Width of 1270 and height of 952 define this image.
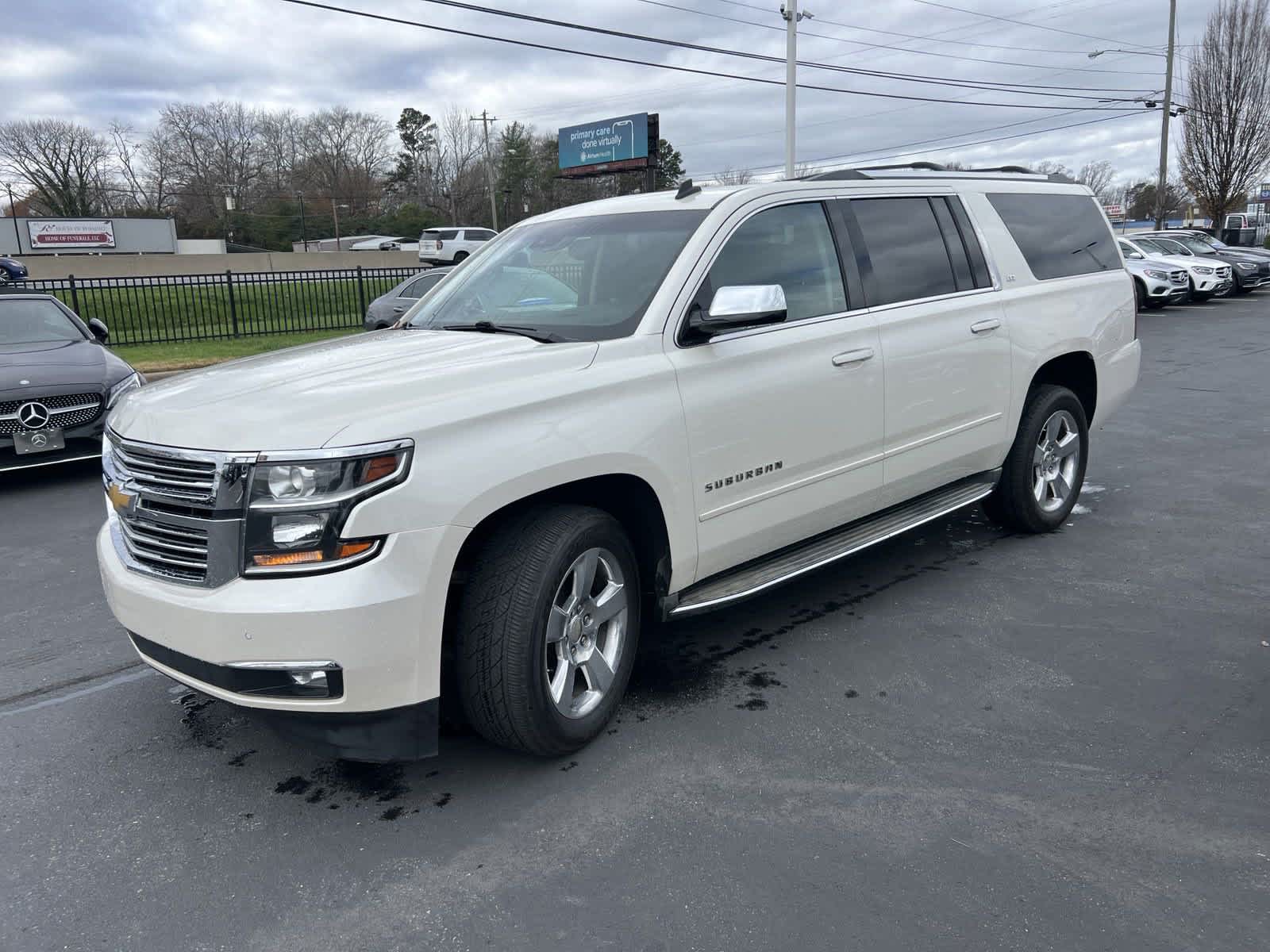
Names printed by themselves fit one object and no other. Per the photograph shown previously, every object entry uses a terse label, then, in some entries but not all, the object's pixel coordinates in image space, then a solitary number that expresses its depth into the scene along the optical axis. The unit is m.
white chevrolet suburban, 2.78
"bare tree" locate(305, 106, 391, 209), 91.81
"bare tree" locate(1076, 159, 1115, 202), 93.84
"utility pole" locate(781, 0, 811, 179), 24.88
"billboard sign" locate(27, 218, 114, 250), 46.66
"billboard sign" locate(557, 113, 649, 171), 40.31
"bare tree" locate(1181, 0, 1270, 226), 36.56
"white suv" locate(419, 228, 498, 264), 40.72
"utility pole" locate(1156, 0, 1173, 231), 36.53
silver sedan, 15.55
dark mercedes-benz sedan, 7.33
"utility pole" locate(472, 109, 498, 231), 74.31
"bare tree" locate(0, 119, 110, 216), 74.94
